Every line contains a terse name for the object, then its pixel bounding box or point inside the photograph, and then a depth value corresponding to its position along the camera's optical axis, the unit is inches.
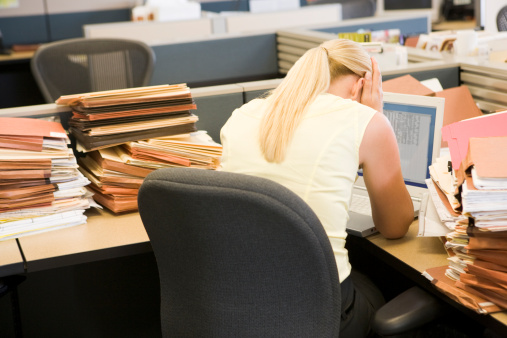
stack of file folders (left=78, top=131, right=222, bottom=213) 66.2
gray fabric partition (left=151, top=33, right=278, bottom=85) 118.0
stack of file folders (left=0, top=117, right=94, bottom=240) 60.9
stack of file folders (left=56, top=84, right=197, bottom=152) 66.4
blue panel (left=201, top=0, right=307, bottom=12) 232.8
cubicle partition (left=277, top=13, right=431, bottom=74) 117.1
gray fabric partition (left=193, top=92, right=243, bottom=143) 78.5
